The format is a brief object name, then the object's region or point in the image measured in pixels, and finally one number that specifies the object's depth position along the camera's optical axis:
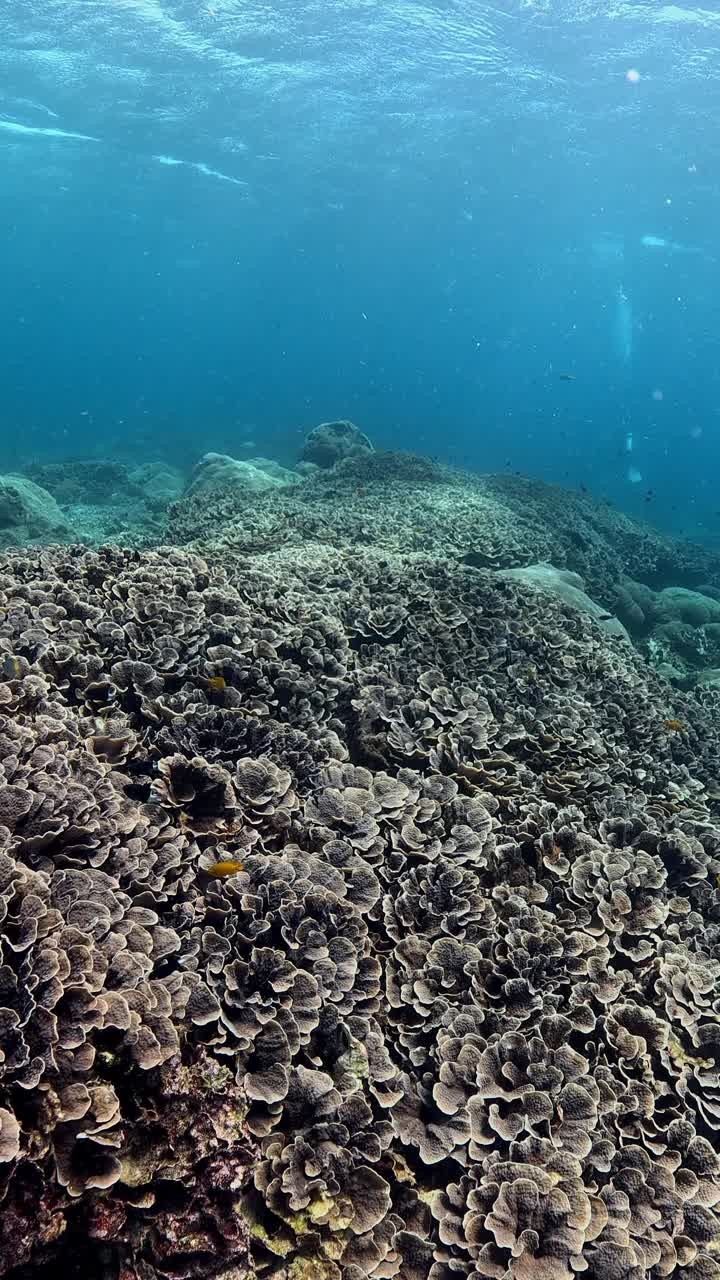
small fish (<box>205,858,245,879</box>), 3.92
